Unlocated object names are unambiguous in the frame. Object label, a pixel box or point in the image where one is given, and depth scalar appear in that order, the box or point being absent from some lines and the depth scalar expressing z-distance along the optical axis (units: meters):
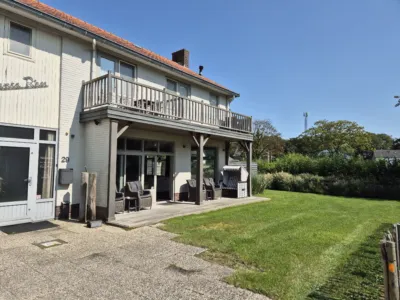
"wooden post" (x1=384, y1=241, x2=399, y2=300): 2.71
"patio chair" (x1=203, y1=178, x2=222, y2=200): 12.52
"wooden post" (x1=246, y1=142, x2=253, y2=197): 14.11
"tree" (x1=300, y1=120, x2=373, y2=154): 41.81
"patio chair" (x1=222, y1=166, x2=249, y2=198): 13.45
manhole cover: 5.60
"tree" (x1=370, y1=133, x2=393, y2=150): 68.31
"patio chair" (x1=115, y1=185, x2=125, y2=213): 8.37
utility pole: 61.21
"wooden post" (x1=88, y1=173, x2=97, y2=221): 7.71
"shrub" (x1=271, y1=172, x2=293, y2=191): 19.19
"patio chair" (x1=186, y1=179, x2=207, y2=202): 12.03
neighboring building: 56.80
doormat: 6.72
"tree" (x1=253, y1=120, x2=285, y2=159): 36.09
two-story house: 7.30
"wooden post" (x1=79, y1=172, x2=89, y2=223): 7.83
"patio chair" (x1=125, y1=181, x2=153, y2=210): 9.20
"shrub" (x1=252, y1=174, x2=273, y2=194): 15.41
